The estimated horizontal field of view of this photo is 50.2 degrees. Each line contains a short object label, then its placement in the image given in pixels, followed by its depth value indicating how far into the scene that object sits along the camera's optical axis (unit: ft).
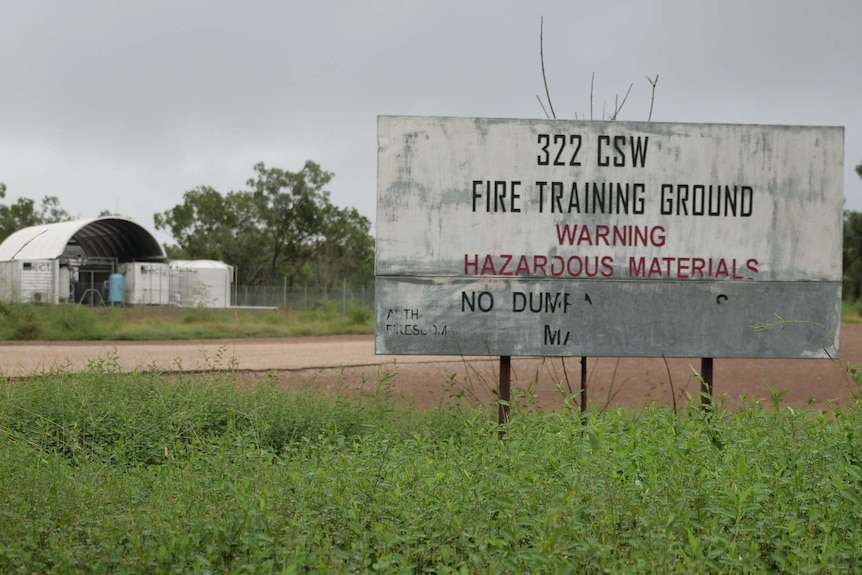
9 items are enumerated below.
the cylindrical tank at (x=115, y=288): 138.00
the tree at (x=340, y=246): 179.63
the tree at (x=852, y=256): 147.54
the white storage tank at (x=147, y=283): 141.59
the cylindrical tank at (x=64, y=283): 133.39
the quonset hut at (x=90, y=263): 130.00
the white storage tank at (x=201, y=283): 141.90
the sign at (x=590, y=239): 27.66
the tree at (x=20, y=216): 195.11
